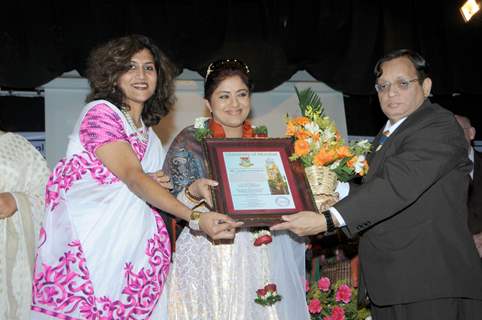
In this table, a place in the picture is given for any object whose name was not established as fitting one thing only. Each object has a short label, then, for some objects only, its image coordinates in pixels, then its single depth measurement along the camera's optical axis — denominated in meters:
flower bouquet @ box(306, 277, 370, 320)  4.41
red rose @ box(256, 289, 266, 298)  3.28
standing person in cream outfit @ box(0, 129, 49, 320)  3.66
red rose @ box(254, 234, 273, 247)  3.30
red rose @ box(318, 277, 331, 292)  4.43
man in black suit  2.97
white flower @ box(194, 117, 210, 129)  3.57
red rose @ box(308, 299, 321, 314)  4.30
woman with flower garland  3.30
